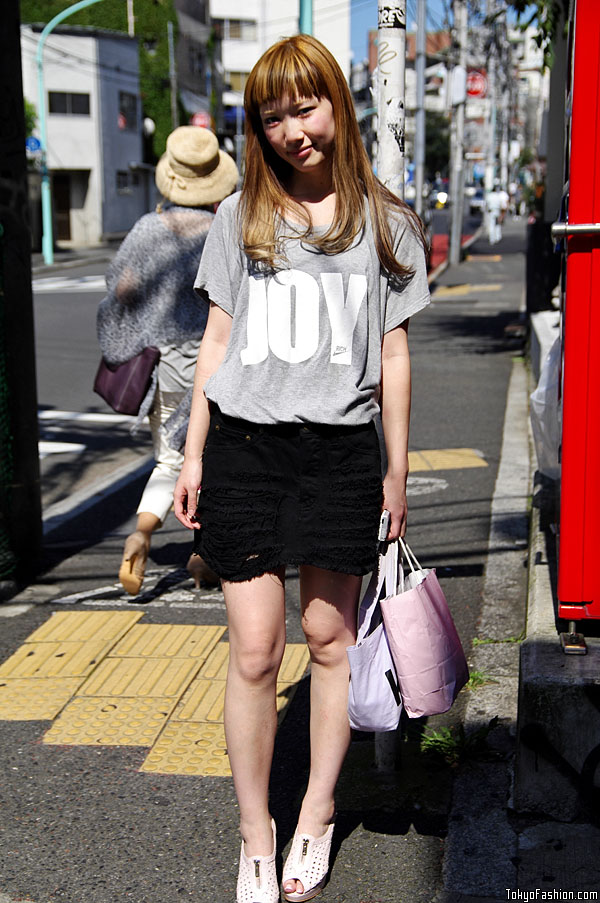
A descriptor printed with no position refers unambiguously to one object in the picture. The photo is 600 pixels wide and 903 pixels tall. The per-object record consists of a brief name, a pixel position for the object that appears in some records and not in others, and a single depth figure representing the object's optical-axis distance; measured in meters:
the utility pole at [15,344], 4.88
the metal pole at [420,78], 25.80
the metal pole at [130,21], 52.62
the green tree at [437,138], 80.75
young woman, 2.51
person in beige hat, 4.68
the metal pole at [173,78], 53.06
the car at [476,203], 65.93
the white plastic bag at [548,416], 4.52
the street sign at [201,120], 49.63
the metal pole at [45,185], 33.29
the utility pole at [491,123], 36.20
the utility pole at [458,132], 25.26
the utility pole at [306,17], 11.48
